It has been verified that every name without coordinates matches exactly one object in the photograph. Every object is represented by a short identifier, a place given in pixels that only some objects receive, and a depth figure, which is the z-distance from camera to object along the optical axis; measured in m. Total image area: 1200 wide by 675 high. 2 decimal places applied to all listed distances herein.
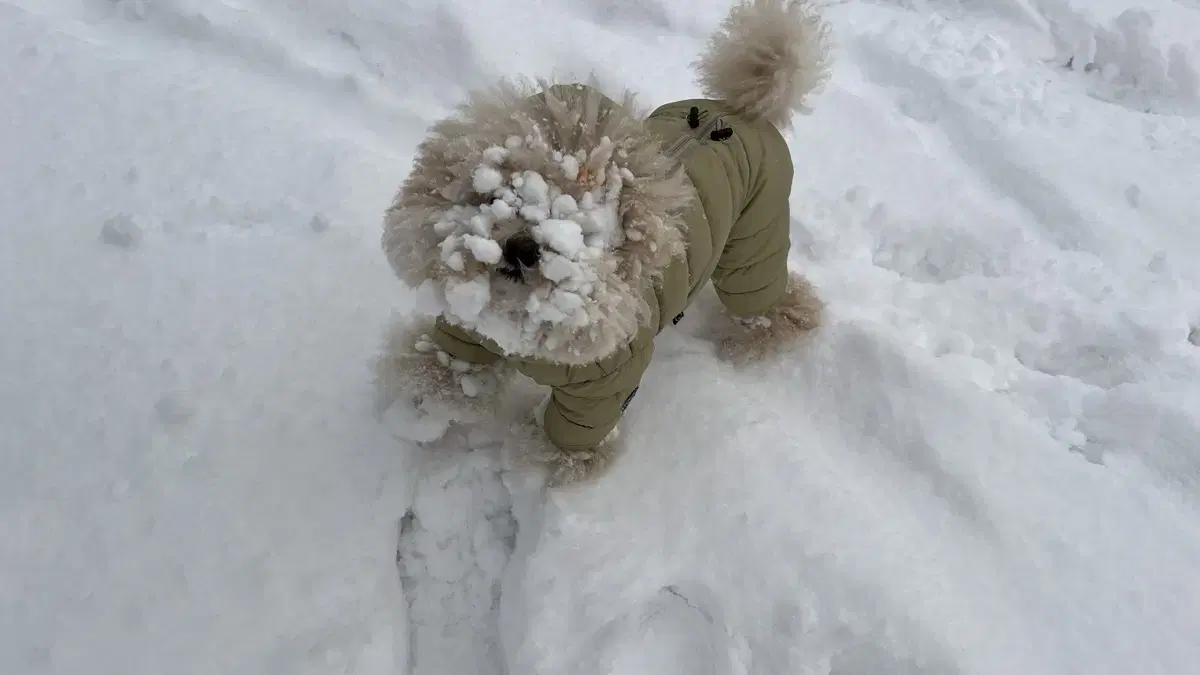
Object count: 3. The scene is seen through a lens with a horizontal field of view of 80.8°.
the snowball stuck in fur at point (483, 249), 0.90
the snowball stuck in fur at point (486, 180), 0.91
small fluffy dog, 0.93
